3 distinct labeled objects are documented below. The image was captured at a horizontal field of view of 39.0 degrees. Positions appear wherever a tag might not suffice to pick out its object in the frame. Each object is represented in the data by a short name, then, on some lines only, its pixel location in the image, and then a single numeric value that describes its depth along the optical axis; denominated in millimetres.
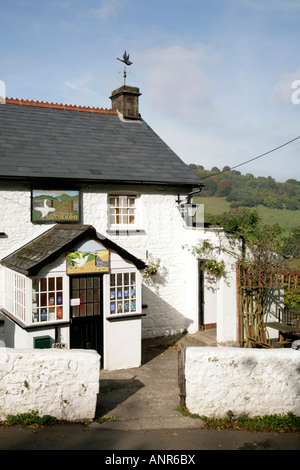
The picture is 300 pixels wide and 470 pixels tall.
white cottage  9383
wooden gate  10906
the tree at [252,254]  10773
